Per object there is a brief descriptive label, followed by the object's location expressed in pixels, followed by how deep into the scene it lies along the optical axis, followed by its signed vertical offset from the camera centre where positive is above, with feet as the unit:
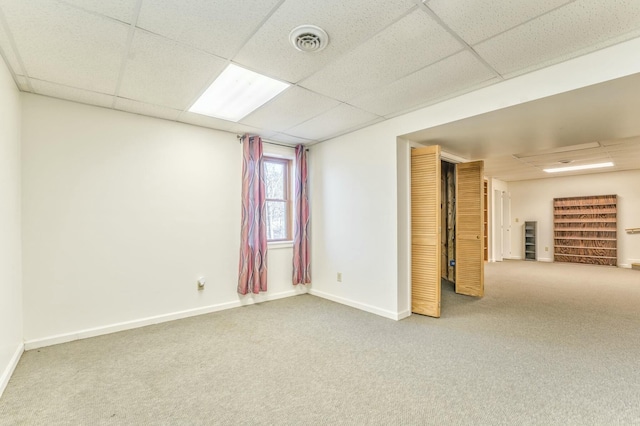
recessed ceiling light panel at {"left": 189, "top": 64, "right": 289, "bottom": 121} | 8.64 +3.90
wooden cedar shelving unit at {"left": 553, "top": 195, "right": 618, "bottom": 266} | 24.34 -1.55
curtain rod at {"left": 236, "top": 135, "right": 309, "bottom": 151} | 13.32 +3.44
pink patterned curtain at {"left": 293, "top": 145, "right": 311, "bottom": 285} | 14.98 -0.64
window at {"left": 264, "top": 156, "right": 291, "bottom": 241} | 14.99 +0.84
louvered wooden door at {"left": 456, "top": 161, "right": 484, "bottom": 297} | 15.06 -0.85
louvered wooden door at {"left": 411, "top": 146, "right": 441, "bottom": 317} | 11.60 -0.73
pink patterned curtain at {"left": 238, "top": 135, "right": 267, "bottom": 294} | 13.15 -0.42
